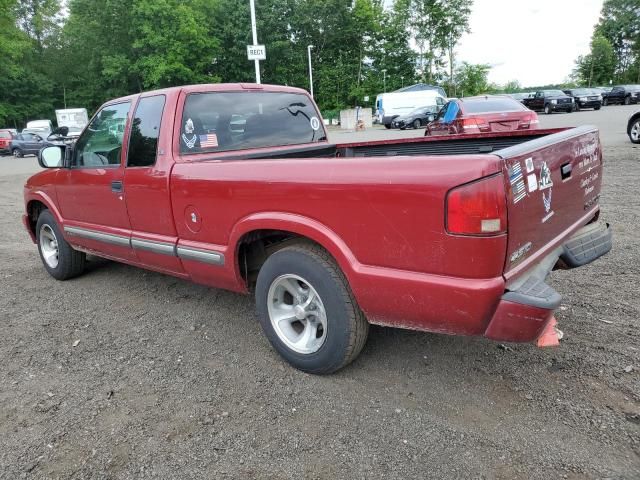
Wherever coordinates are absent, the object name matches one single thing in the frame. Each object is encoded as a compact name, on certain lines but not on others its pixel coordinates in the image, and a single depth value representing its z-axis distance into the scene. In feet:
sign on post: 54.95
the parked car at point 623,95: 128.98
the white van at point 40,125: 121.51
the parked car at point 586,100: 113.39
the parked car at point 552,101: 110.11
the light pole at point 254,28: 60.29
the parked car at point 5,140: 97.25
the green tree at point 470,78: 184.96
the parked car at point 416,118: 99.16
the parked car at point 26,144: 88.99
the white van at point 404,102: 110.32
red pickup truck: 7.38
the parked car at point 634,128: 39.60
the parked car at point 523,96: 119.44
